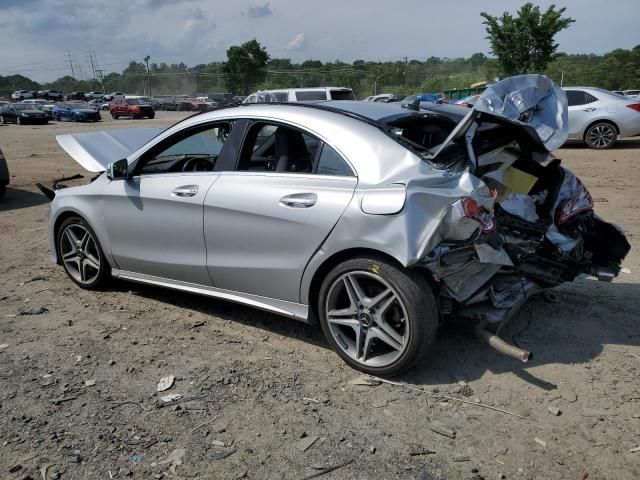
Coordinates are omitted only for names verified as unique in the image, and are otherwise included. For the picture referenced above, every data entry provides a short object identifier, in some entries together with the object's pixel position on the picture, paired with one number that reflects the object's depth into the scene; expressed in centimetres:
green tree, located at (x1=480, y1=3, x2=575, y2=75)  3108
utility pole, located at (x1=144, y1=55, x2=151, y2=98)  8568
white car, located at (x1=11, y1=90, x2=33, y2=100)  7212
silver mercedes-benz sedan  313
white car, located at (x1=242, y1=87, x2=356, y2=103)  1712
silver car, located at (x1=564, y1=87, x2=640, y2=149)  1360
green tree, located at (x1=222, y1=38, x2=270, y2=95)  6638
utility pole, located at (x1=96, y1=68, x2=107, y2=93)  10575
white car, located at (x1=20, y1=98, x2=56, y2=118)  3521
